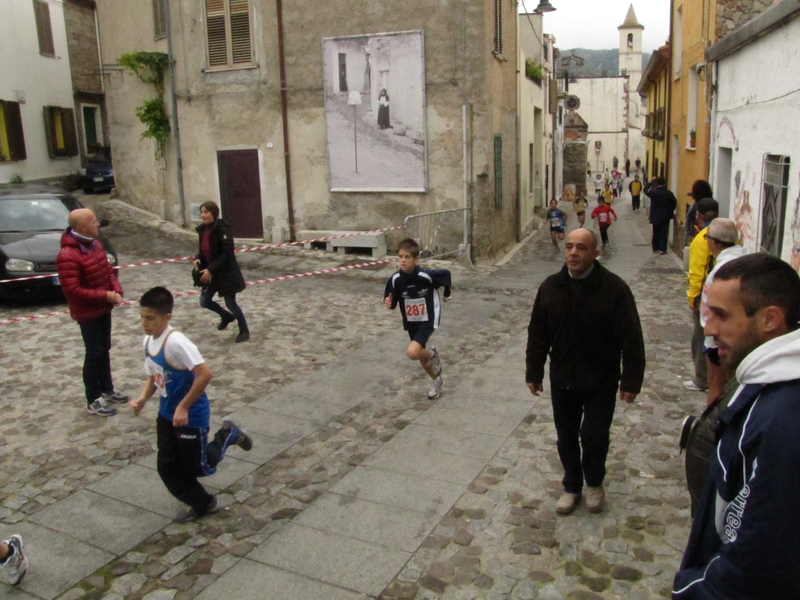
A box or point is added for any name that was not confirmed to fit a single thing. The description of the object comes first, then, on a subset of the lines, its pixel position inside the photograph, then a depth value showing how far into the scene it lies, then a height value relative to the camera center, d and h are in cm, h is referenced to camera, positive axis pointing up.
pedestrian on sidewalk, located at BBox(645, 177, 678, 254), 1661 -127
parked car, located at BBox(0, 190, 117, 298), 1079 -91
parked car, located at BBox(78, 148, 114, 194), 2241 -6
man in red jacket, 638 -102
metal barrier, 1511 -137
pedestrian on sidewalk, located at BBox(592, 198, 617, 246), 1875 -141
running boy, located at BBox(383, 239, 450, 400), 689 -122
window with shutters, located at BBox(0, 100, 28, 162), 2152 +130
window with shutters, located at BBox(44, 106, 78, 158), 2416 +149
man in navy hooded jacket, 180 -75
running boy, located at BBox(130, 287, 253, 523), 448 -135
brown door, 1681 -49
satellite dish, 5753 +444
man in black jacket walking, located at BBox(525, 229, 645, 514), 437 -112
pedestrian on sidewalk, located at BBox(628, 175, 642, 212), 3212 -141
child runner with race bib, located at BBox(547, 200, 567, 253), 1800 -149
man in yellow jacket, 625 -101
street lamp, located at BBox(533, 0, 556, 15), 2550 +526
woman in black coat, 882 -112
